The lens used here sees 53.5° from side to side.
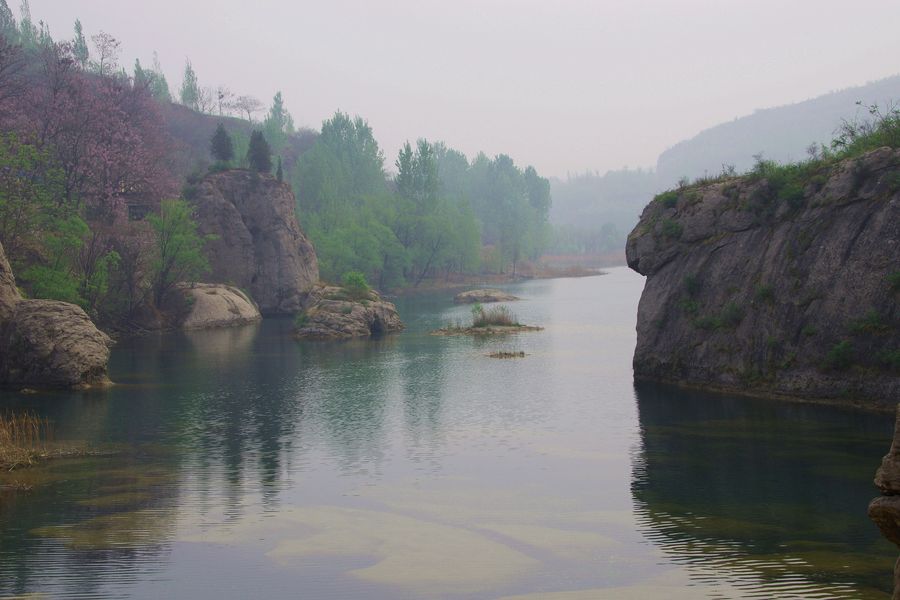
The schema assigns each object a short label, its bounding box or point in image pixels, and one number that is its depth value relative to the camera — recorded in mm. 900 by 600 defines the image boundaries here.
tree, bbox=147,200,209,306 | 70312
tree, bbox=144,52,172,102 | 175775
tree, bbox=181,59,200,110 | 199125
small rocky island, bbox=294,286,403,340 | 63312
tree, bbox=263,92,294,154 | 160625
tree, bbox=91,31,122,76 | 82275
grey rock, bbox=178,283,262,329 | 71750
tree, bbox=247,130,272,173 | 91625
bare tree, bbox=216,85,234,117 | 182850
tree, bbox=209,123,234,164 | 92312
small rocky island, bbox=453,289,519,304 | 98500
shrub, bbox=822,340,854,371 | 30453
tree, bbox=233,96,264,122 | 196112
